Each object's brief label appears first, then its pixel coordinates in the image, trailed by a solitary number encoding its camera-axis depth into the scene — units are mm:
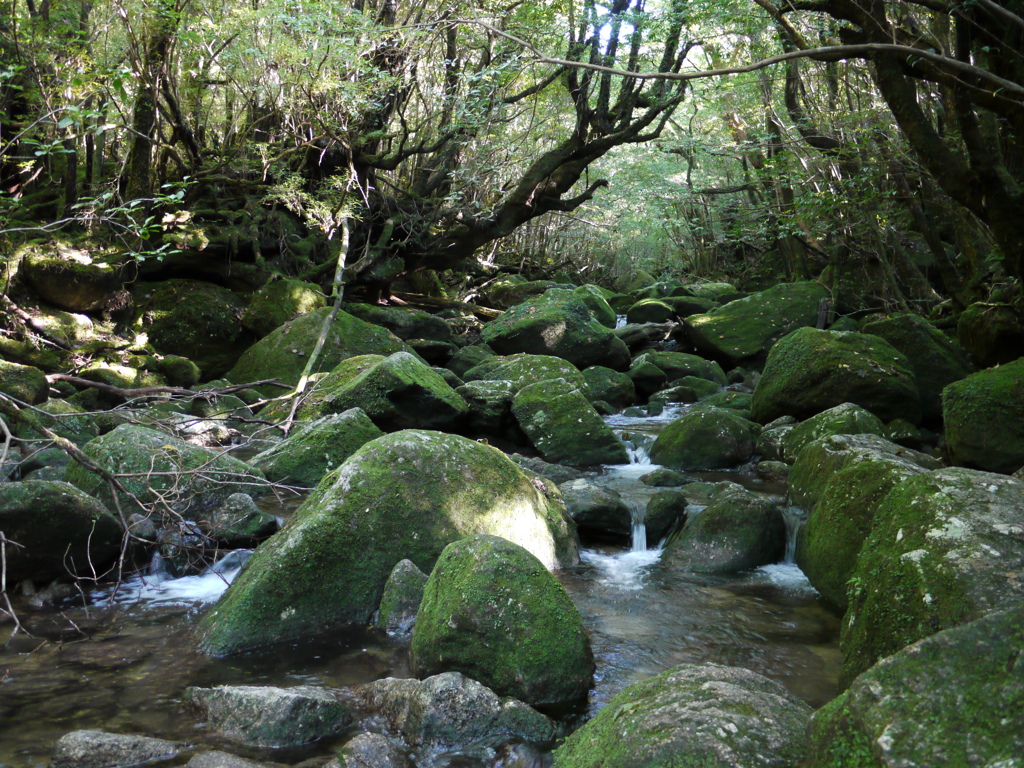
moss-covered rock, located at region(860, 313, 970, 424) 9555
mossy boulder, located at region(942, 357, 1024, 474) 6801
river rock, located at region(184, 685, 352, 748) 3309
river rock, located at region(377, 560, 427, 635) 4559
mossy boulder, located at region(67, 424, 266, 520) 6129
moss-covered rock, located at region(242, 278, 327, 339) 13797
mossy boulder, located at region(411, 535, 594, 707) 3703
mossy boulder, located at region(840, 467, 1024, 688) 3002
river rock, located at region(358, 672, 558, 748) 3320
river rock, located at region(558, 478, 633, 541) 6492
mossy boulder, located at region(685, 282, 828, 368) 15039
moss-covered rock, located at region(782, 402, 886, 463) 7621
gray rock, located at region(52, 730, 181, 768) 3064
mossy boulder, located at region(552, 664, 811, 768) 2412
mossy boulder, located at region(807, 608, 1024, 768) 1830
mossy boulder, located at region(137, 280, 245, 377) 13492
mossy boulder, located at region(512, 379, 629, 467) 9141
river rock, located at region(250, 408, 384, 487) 7090
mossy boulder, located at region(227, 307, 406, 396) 11656
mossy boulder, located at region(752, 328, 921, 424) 9070
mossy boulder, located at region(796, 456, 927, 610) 4723
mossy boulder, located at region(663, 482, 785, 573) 5891
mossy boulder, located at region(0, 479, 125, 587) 4902
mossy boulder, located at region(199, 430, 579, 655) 4441
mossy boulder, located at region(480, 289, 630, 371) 13977
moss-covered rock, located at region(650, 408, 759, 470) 8977
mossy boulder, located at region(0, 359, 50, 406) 8742
